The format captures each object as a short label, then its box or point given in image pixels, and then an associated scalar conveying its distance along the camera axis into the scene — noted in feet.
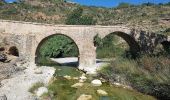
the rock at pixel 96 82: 32.42
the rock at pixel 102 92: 27.92
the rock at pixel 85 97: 25.56
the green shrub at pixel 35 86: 27.43
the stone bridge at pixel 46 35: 42.30
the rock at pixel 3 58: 36.85
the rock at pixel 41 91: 25.98
